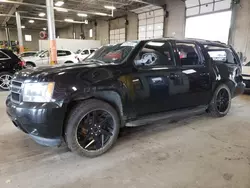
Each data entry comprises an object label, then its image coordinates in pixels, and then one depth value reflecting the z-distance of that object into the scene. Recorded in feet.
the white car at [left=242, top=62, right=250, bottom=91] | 20.62
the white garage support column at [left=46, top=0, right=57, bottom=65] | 30.22
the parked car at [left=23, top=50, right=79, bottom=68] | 37.09
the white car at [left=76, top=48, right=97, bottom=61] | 42.77
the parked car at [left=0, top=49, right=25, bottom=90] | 21.33
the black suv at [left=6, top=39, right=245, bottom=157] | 6.89
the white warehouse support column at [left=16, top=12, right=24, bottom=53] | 54.70
